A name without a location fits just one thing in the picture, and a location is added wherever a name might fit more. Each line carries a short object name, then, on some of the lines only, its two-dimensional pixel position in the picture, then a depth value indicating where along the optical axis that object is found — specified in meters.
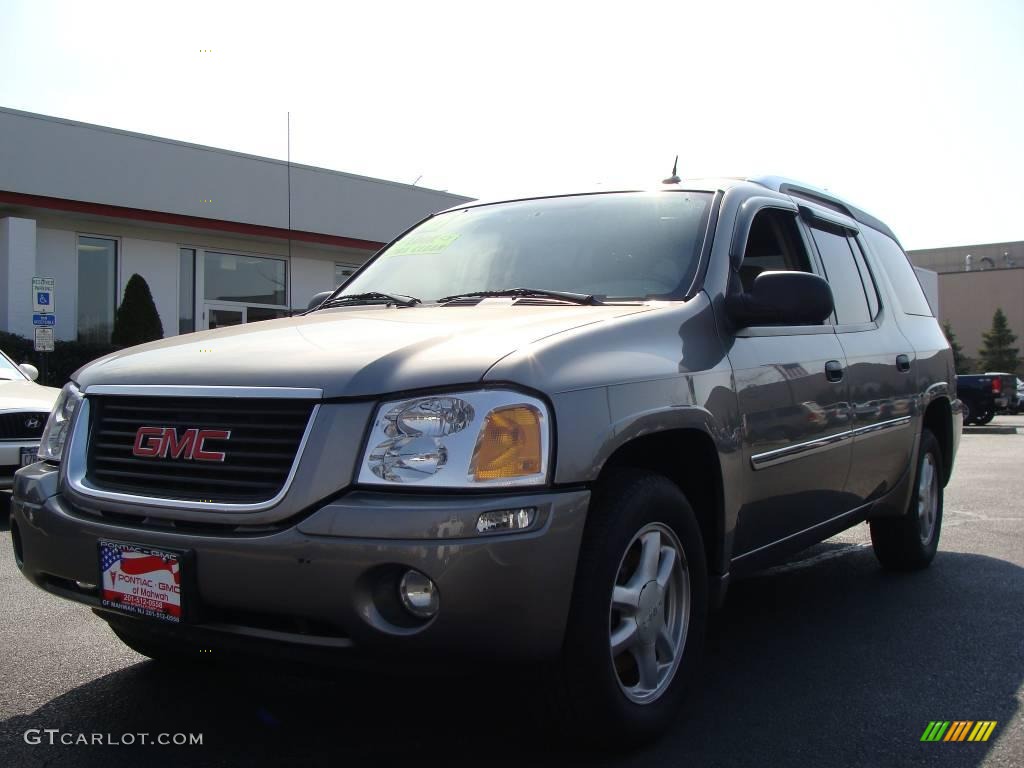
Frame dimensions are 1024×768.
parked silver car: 7.27
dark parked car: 27.17
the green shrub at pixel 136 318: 18.42
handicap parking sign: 14.04
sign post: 14.07
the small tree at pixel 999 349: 75.94
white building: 17.91
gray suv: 2.52
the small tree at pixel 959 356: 76.03
